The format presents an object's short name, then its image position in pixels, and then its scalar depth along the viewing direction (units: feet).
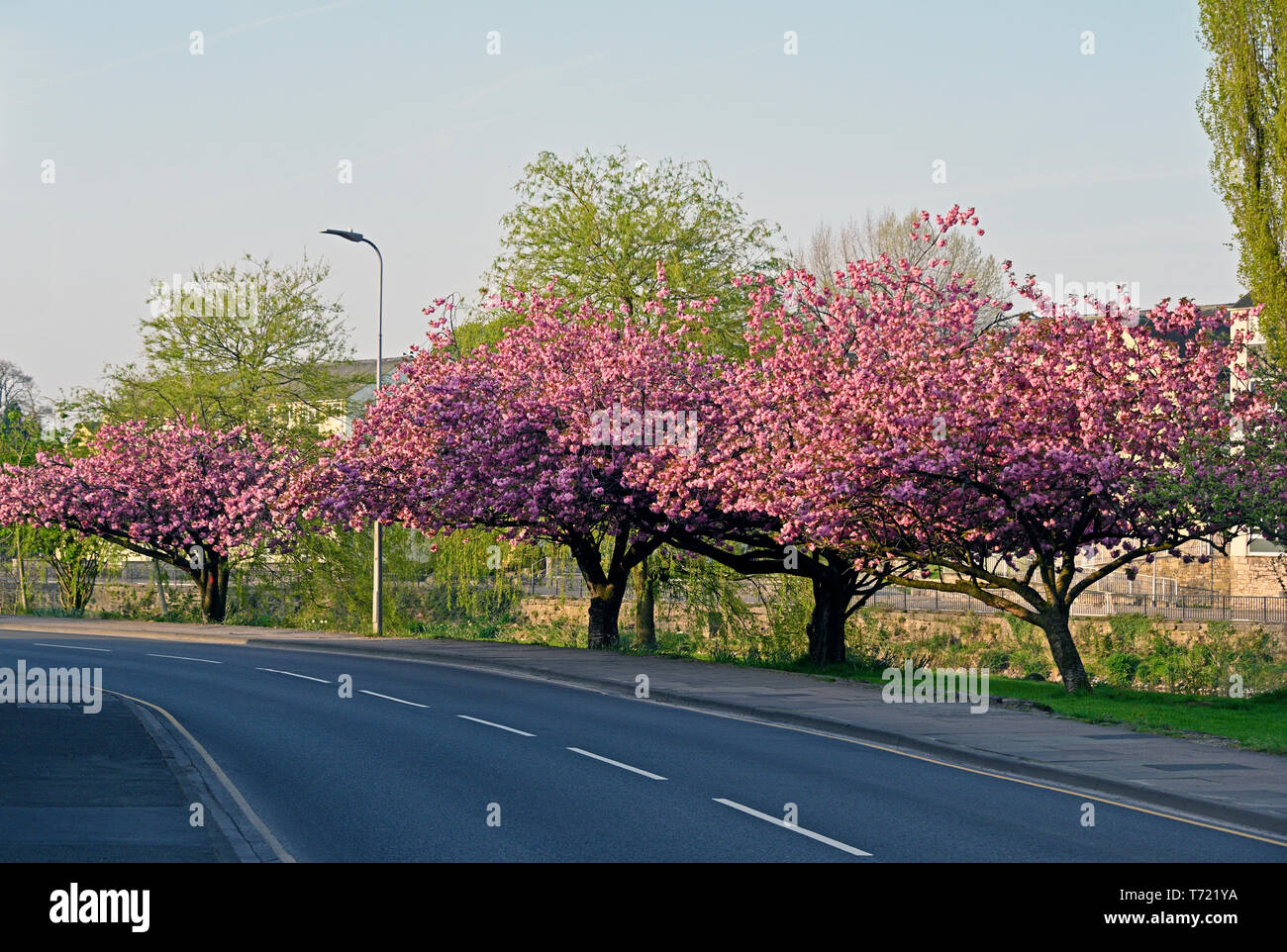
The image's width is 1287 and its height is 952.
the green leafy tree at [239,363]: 145.18
